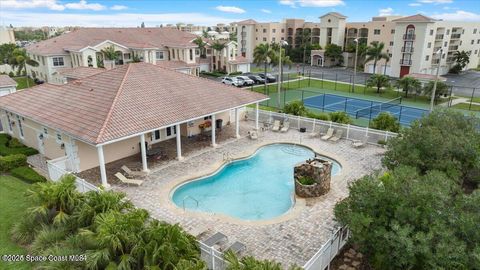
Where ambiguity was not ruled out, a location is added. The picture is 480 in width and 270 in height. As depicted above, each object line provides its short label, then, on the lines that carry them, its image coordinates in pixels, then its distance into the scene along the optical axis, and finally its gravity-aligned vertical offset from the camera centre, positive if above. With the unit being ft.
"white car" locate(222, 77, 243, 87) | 165.58 -18.88
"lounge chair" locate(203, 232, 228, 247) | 42.19 -24.42
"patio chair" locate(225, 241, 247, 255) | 41.81 -24.93
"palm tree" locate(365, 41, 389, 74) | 188.03 -5.37
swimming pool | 56.65 -26.92
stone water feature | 57.82 -23.30
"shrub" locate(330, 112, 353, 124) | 91.71 -20.11
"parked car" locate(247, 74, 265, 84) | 181.66 -19.44
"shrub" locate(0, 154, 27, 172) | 65.45 -23.12
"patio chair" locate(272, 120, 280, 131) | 94.31 -22.95
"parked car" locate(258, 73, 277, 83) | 183.65 -19.14
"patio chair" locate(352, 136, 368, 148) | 81.25 -23.86
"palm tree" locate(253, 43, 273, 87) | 162.91 -5.15
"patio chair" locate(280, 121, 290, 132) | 94.21 -22.94
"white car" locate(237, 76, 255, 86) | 171.23 -19.30
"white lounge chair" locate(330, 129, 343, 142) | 86.31 -23.50
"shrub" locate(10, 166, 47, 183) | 61.67 -24.26
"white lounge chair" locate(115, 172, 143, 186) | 60.75 -24.54
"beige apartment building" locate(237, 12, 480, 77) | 199.11 +3.99
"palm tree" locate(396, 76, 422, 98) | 143.33 -17.35
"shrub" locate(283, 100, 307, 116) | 99.05 -19.20
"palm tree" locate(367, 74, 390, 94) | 155.22 -17.29
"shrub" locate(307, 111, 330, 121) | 94.65 -20.44
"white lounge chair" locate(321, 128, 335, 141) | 87.13 -23.47
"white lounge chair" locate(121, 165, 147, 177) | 64.68 -24.54
